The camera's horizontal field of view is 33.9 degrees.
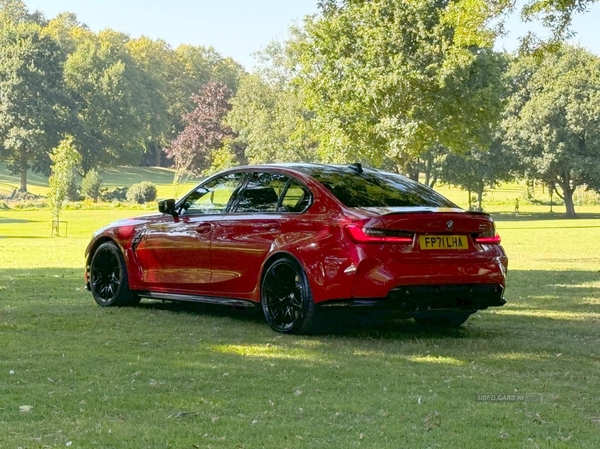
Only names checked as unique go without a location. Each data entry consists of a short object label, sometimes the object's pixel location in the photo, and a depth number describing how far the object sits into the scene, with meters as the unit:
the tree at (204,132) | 99.62
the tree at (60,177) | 40.56
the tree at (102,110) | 94.12
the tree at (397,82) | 38.16
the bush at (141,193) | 69.91
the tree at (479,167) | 67.62
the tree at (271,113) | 71.25
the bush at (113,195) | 71.31
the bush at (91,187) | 70.94
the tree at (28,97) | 87.50
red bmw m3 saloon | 8.45
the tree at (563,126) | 65.50
